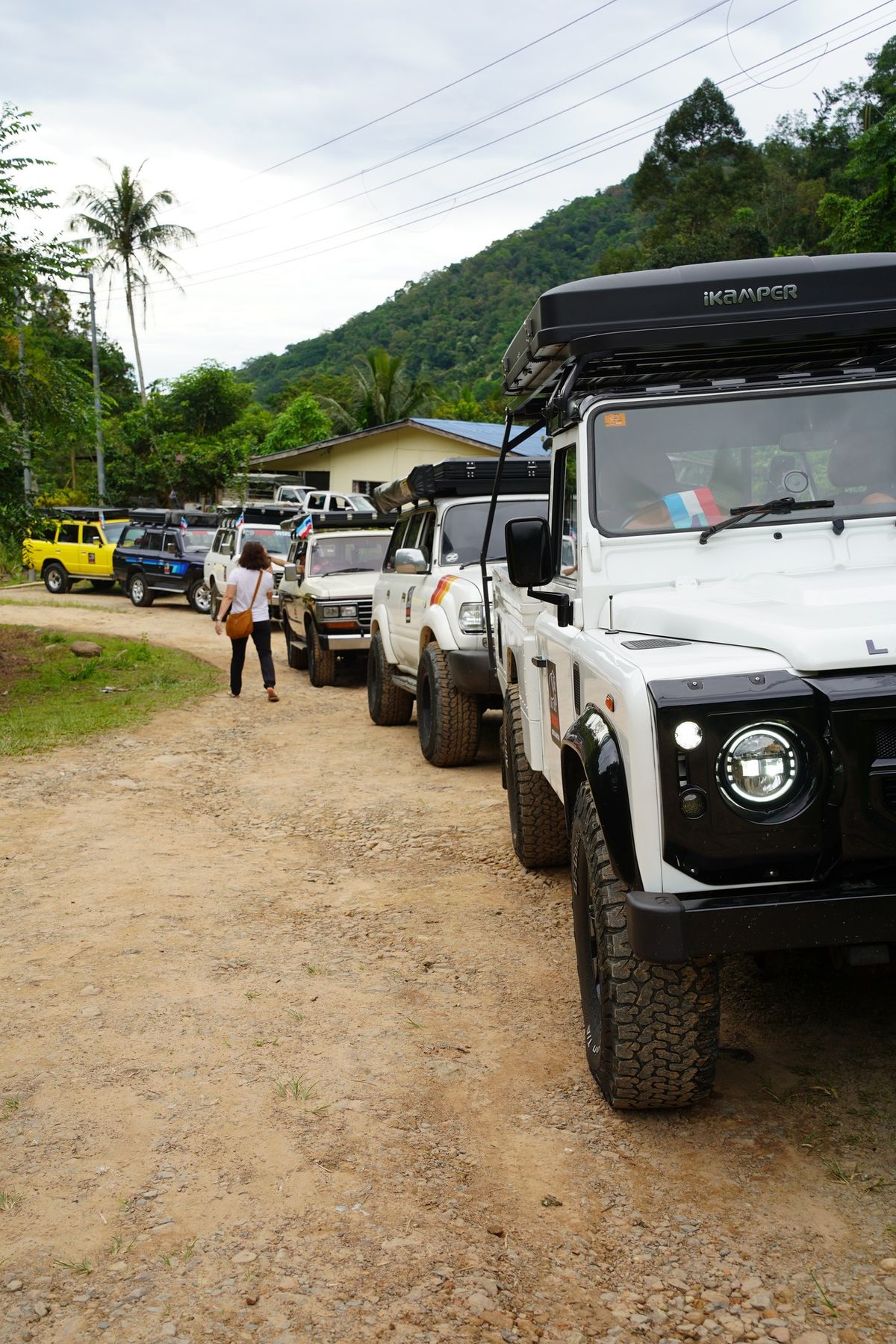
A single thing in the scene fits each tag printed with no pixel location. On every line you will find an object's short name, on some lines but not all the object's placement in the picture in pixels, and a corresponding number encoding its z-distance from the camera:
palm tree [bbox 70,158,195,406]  45.31
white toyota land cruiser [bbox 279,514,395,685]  14.14
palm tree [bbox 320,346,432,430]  43.44
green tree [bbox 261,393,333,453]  48.03
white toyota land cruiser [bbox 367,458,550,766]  8.99
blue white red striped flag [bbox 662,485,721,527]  4.32
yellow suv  28.91
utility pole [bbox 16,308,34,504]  13.80
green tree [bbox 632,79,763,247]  61.28
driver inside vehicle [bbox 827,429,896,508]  4.30
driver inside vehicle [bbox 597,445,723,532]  4.33
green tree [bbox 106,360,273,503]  40.81
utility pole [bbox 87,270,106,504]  37.94
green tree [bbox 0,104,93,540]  13.04
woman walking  12.98
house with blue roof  32.31
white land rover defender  2.98
